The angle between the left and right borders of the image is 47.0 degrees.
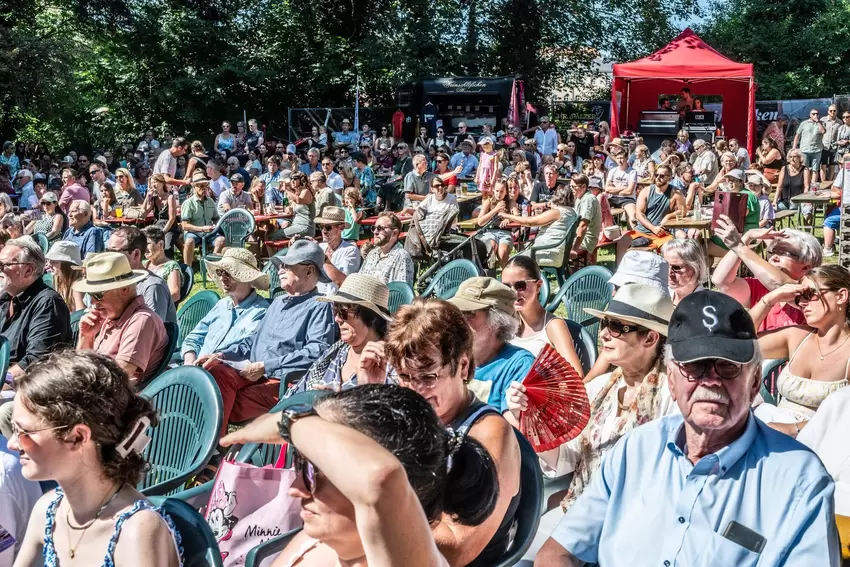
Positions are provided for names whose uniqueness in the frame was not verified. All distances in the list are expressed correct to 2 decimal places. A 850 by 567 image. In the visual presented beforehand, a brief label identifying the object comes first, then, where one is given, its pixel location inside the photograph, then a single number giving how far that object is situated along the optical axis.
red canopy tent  21.12
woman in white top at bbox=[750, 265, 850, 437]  3.79
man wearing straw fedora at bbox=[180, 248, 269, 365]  5.68
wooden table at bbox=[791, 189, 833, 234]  11.97
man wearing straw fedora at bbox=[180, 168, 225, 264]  12.10
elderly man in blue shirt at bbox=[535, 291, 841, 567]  2.21
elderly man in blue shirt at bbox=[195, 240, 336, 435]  5.06
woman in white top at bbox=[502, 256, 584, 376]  4.73
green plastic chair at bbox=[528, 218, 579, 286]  9.26
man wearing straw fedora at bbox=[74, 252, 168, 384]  4.84
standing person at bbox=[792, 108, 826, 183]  17.80
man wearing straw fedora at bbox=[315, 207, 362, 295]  8.12
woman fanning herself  3.30
